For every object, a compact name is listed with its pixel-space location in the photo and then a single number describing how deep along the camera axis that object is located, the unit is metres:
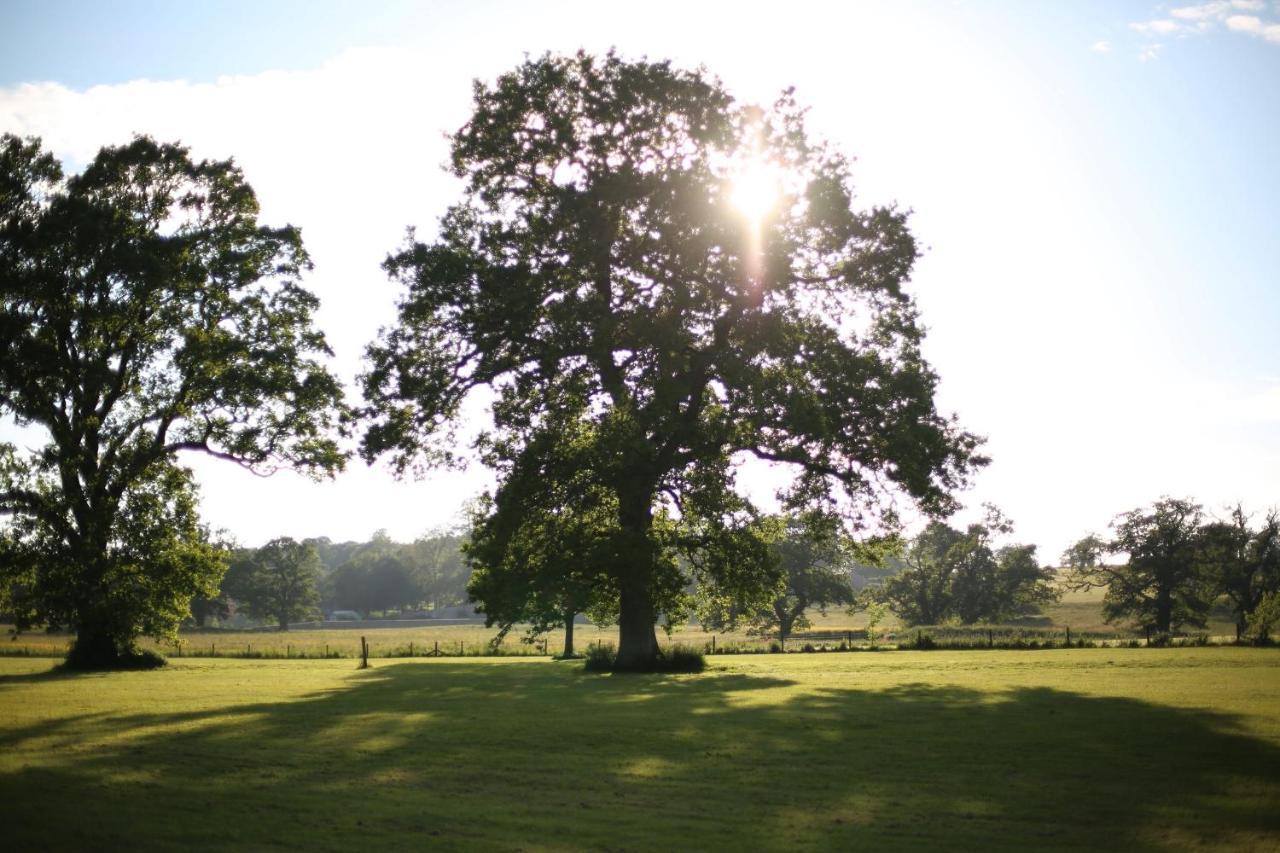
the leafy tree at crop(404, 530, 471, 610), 184.50
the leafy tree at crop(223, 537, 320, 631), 133.00
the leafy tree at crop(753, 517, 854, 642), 81.25
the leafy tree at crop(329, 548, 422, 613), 169.38
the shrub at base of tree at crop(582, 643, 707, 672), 36.25
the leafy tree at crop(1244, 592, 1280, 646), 51.88
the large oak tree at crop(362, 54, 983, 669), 33.19
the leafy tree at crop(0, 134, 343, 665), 36.88
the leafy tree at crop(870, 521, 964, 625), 100.31
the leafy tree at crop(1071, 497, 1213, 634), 81.06
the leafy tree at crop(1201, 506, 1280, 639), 79.00
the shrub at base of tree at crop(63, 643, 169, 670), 39.72
